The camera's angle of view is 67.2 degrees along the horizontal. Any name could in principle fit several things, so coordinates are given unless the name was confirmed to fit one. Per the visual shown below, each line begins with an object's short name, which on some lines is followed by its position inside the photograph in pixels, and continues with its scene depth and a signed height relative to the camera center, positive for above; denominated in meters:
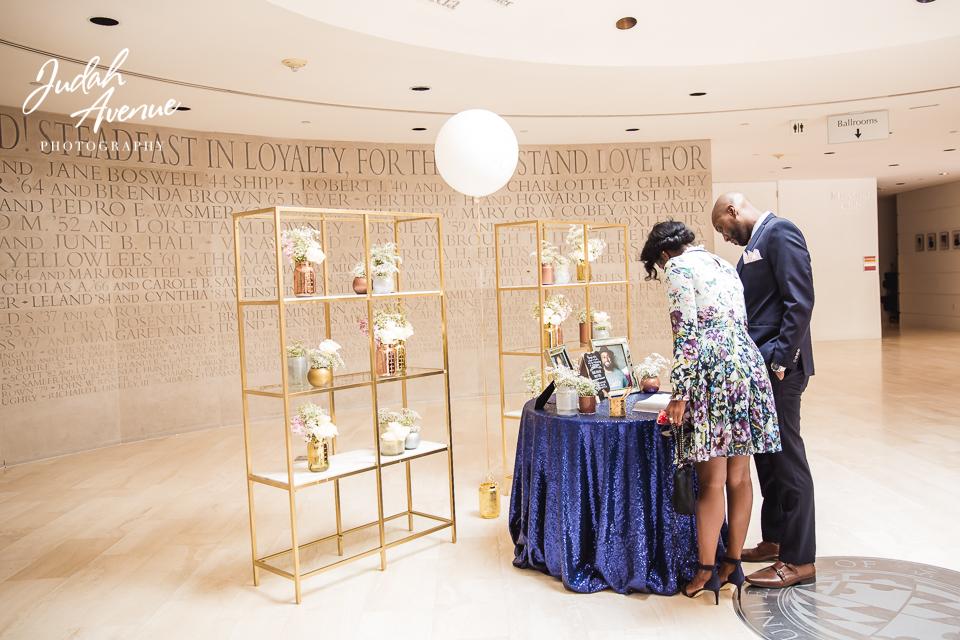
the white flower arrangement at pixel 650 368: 3.95 -0.42
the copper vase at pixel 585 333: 5.31 -0.29
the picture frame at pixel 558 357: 4.15 -0.36
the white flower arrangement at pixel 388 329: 3.82 -0.15
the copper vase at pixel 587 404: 3.50 -0.53
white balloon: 4.22 +0.88
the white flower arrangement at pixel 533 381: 4.74 -0.56
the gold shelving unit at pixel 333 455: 3.37 -0.82
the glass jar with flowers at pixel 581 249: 5.19 +0.33
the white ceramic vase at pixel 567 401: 3.53 -0.52
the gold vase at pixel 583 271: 5.10 +0.17
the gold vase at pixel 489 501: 4.49 -1.27
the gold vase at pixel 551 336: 5.14 -0.29
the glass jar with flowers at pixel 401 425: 3.89 -0.67
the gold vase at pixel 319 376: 3.55 -0.36
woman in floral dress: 2.97 -0.34
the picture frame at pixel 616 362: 3.95 -0.38
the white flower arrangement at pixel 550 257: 5.08 +0.27
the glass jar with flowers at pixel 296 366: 3.52 -0.30
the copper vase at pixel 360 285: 3.80 +0.09
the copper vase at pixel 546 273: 5.05 +0.15
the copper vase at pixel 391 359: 3.87 -0.31
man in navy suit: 3.18 -0.27
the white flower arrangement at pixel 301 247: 3.57 +0.29
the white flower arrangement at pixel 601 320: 5.40 -0.20
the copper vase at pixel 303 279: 3.57 +0.13
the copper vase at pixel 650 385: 3.95 -0.51
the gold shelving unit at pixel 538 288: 4.82 +0.06
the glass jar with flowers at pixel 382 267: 3.85 +0.18
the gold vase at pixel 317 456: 3.56 -0.75
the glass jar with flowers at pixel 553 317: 5.03 -0.15
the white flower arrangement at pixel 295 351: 3.54 -0.23
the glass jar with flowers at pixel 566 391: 3.54 -0.47
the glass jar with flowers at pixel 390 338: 3.83 -0.19
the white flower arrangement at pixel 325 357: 3.55 -0.26
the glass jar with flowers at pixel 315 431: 3.50 -0.62
